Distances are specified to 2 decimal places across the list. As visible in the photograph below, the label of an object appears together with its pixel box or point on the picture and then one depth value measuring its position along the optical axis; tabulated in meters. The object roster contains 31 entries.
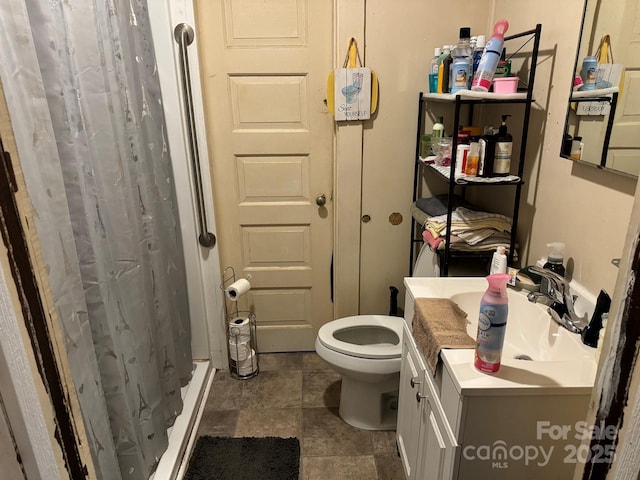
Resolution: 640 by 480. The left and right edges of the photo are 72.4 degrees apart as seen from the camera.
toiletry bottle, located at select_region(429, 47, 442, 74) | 1.86
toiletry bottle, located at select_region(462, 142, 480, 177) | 1.59
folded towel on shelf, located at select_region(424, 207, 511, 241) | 1.69
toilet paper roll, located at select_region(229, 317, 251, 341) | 2.34
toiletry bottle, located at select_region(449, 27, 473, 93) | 1.62
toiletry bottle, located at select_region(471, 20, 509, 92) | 1.50
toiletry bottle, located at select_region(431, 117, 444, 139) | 1.95
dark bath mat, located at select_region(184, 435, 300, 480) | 1.79
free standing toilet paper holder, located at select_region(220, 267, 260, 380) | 2.35
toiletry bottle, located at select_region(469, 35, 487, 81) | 1.63
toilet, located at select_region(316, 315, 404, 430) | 1.85
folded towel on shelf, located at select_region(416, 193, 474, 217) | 1.91
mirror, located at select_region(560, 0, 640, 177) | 1.10
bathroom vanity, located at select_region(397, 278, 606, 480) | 1.00
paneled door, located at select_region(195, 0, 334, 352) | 2.07
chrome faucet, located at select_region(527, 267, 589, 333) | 1.24
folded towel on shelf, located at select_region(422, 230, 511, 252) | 1.69
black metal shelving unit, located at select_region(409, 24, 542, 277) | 1.50
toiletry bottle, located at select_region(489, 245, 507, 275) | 1.46
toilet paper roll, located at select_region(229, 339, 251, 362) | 2.36
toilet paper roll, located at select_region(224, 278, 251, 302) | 2.23
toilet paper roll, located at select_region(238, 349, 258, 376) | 2.40
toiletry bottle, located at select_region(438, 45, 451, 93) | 1.76
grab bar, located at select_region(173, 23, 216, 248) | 1.94
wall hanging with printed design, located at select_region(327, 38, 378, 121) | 1.99
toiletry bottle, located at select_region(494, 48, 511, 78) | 1.62
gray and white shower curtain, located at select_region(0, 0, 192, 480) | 0.99
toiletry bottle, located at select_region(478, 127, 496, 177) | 1.54
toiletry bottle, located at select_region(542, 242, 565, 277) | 1.38
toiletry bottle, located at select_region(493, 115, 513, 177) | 1.53
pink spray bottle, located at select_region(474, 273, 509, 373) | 0.98
